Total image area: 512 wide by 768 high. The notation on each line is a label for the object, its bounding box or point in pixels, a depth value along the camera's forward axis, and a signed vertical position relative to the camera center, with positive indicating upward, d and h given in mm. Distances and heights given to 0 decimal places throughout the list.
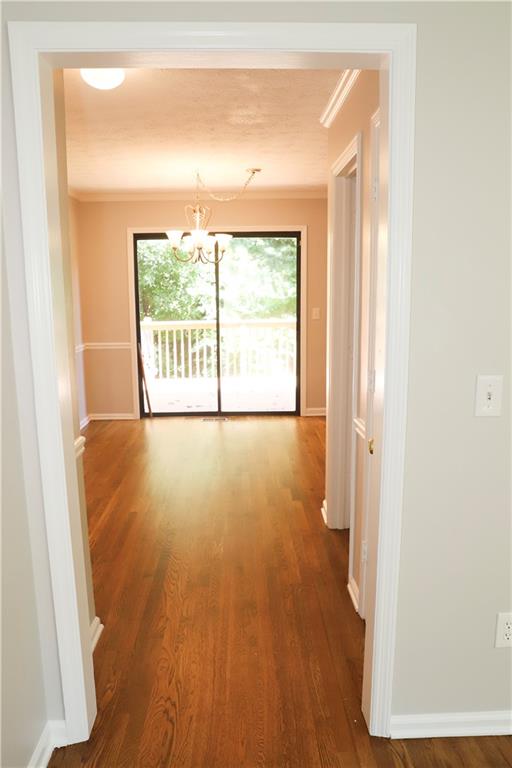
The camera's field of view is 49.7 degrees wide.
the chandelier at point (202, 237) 4961 +648
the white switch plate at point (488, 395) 1727 -284
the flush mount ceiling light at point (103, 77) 2494 +1047
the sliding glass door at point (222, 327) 6312 -232
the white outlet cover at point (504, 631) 1871 -1099
